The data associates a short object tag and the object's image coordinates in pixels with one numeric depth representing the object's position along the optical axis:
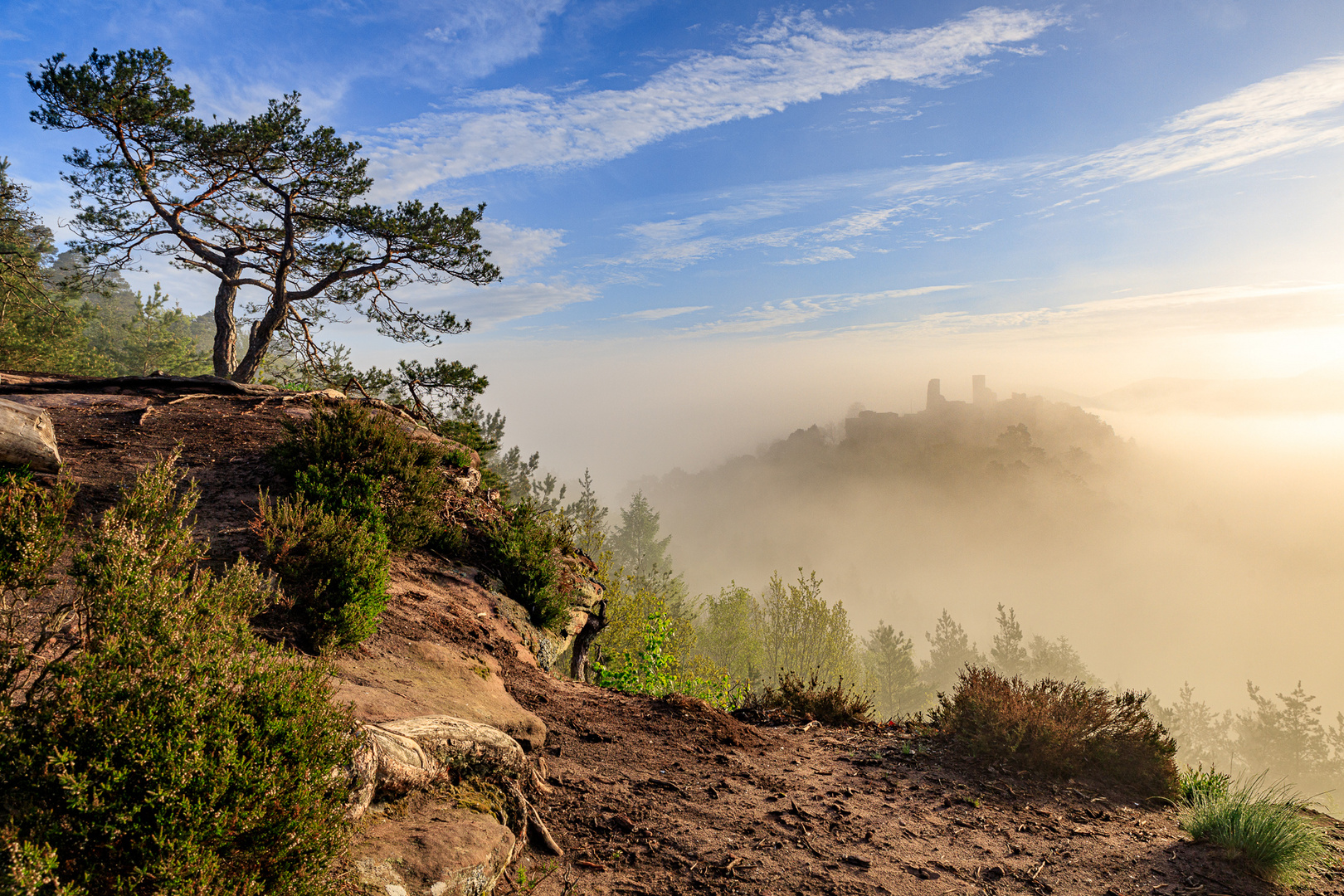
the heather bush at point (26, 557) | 2.95
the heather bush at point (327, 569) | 5.44
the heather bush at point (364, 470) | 7.36
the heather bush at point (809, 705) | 7.96
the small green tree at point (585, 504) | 58.75
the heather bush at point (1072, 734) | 6.36
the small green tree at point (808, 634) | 48.47
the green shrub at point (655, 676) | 9.62
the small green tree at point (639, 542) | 85.62
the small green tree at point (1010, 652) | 82.31
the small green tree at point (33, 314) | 16.08
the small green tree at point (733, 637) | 59.50
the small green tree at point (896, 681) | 73.88
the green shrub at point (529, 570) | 8.49
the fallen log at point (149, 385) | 10.30
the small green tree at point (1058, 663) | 83.19
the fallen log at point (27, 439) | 6.03
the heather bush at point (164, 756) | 2.17
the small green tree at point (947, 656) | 91.65
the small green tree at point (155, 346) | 42.28
